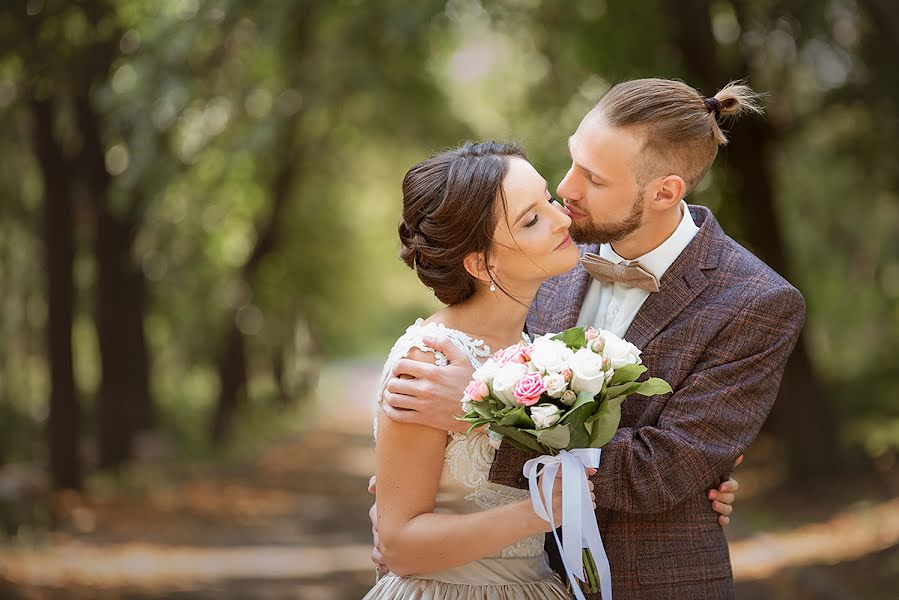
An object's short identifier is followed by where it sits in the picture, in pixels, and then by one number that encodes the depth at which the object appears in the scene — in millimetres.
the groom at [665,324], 3369
